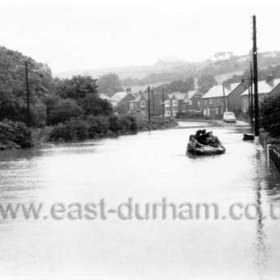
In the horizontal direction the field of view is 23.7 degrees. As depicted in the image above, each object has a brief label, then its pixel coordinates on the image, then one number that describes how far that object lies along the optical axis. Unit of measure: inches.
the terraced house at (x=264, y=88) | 5012.8
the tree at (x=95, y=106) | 3292.3
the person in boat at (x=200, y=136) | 1509.7
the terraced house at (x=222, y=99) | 5639.8
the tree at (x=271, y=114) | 1488.7
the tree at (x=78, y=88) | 3447.3
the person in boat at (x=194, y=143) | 1446.9
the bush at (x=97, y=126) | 2839.1
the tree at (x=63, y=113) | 3070.9
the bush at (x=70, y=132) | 2576.3
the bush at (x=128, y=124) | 3244.6
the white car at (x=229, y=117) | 4020.9
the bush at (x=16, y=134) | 2142.0
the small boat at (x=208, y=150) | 1413.6
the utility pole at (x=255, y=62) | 1912.2
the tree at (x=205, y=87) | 7035.4
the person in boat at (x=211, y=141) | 1477.6
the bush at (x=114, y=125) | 3124.8
